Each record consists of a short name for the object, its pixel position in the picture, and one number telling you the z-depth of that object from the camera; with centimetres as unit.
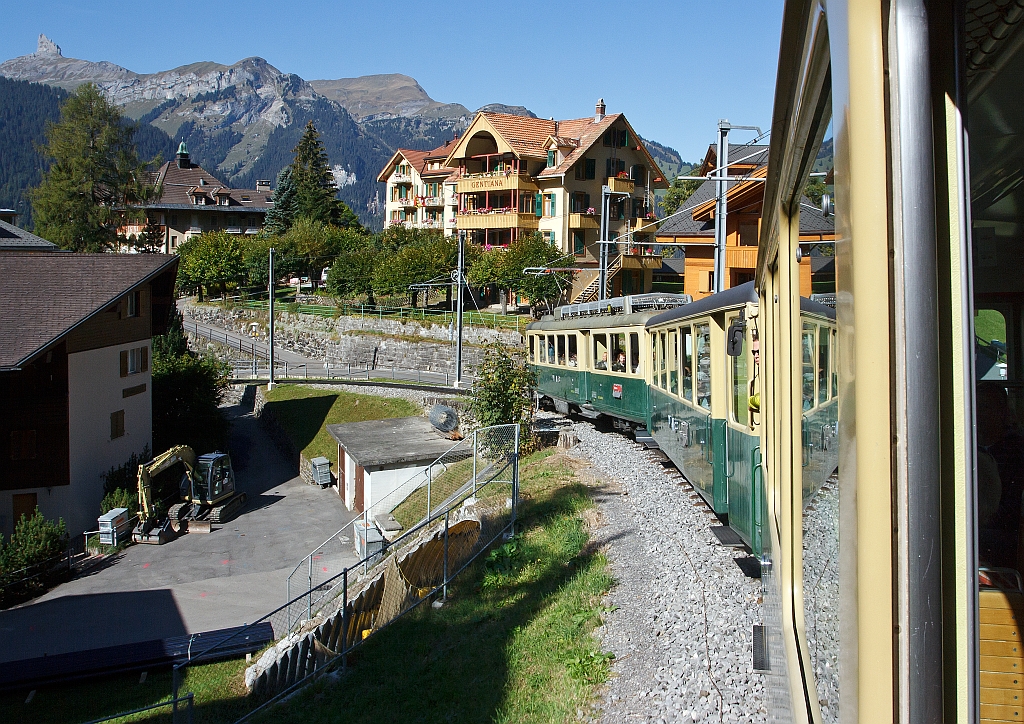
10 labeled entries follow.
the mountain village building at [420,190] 6219
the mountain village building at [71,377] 2242
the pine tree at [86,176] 4681
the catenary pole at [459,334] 3131
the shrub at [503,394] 1942
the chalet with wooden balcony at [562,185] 4559
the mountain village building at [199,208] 8100
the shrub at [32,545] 1919
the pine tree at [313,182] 6956
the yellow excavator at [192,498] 2398
